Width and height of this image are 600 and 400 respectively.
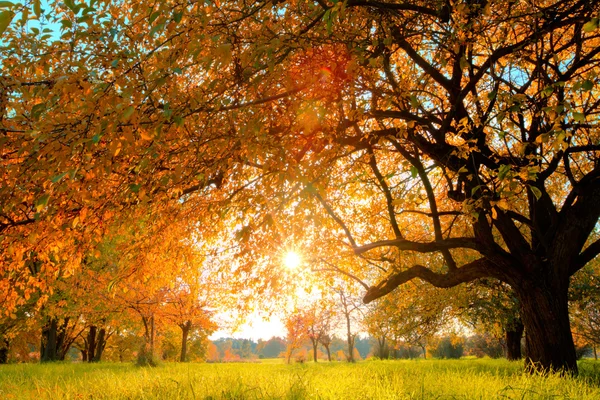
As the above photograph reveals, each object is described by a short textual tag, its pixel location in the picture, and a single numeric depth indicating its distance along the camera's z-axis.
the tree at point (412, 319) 19.22
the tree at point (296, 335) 36.33
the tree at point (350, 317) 23.26
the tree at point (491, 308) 19.27
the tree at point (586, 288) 19.49
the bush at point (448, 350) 53.25
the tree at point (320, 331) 41.56
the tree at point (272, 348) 154.88
